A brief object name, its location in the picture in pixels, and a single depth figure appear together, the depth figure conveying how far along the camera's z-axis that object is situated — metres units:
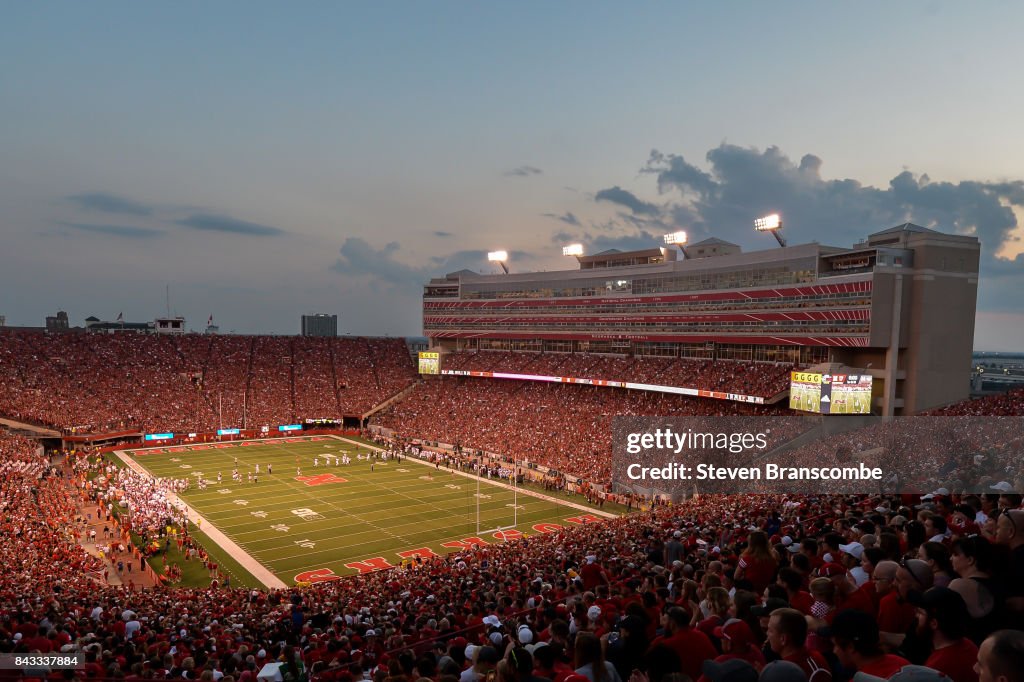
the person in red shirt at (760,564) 8.11
